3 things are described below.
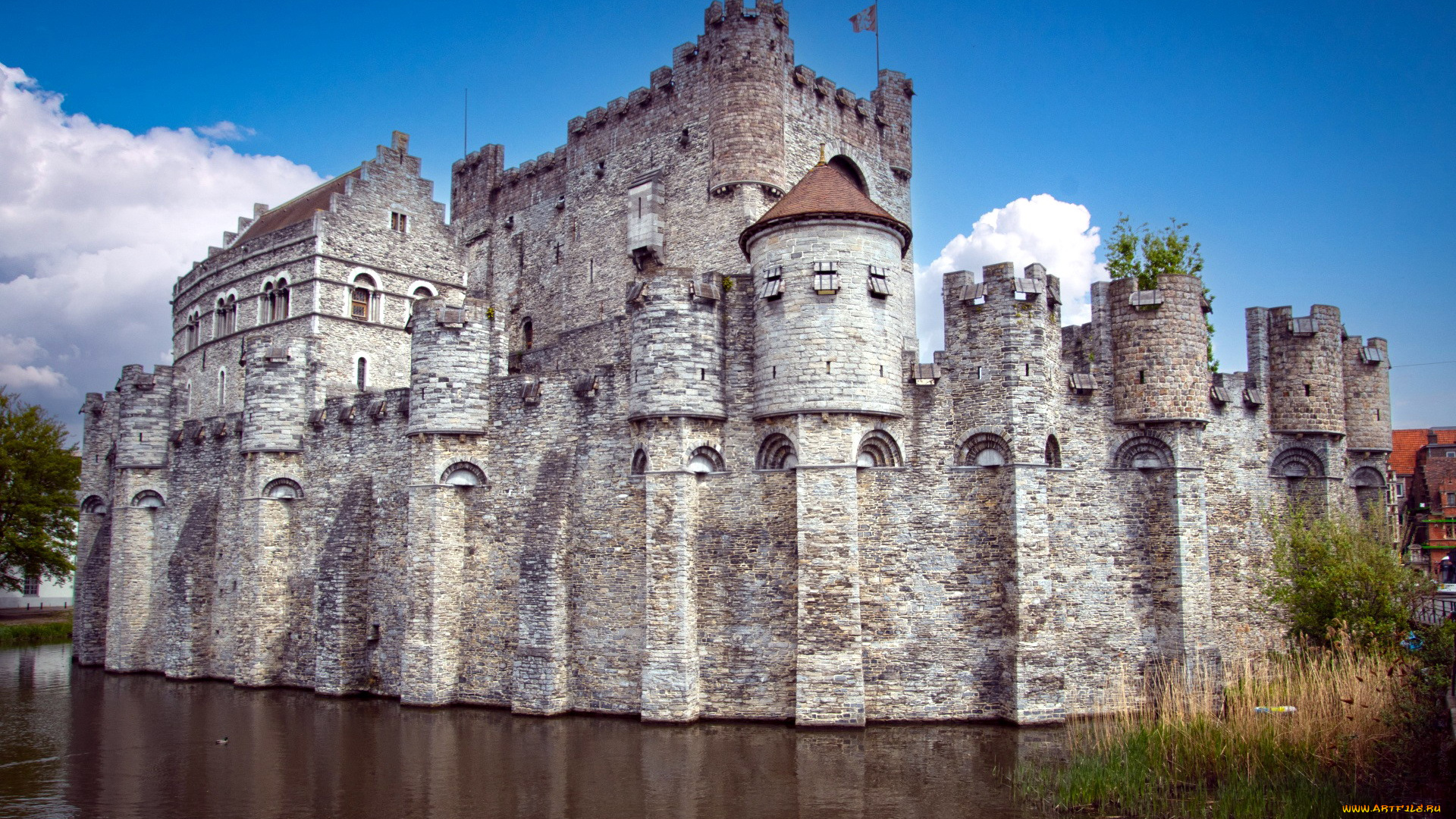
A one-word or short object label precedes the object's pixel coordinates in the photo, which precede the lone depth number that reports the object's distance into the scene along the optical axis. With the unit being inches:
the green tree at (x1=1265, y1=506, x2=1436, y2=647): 754.8
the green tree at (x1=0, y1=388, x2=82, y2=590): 1680.7
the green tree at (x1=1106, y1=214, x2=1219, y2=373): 1338.6
